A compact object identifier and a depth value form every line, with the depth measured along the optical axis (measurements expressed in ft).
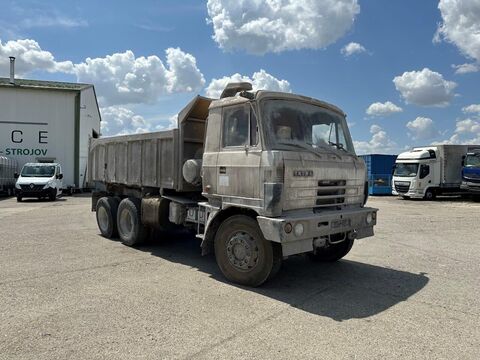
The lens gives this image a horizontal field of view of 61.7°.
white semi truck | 85.92
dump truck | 18.10
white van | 70.95
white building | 98.12
